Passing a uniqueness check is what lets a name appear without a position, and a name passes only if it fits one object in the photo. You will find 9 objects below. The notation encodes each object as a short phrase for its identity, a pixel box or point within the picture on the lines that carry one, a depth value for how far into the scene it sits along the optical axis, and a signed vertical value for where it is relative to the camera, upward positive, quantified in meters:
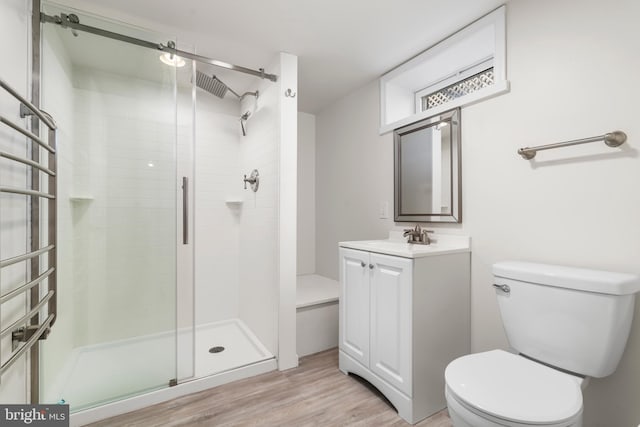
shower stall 1.59 +0.02
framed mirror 1.81 +0.31
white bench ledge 2.23 -0.65
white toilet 0.92 -0.55
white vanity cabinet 1.48 -0.58
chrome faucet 1.91 -0.14
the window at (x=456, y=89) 1.88 +0.90
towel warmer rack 1.18 -0.14
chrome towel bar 1.17 +0.32
